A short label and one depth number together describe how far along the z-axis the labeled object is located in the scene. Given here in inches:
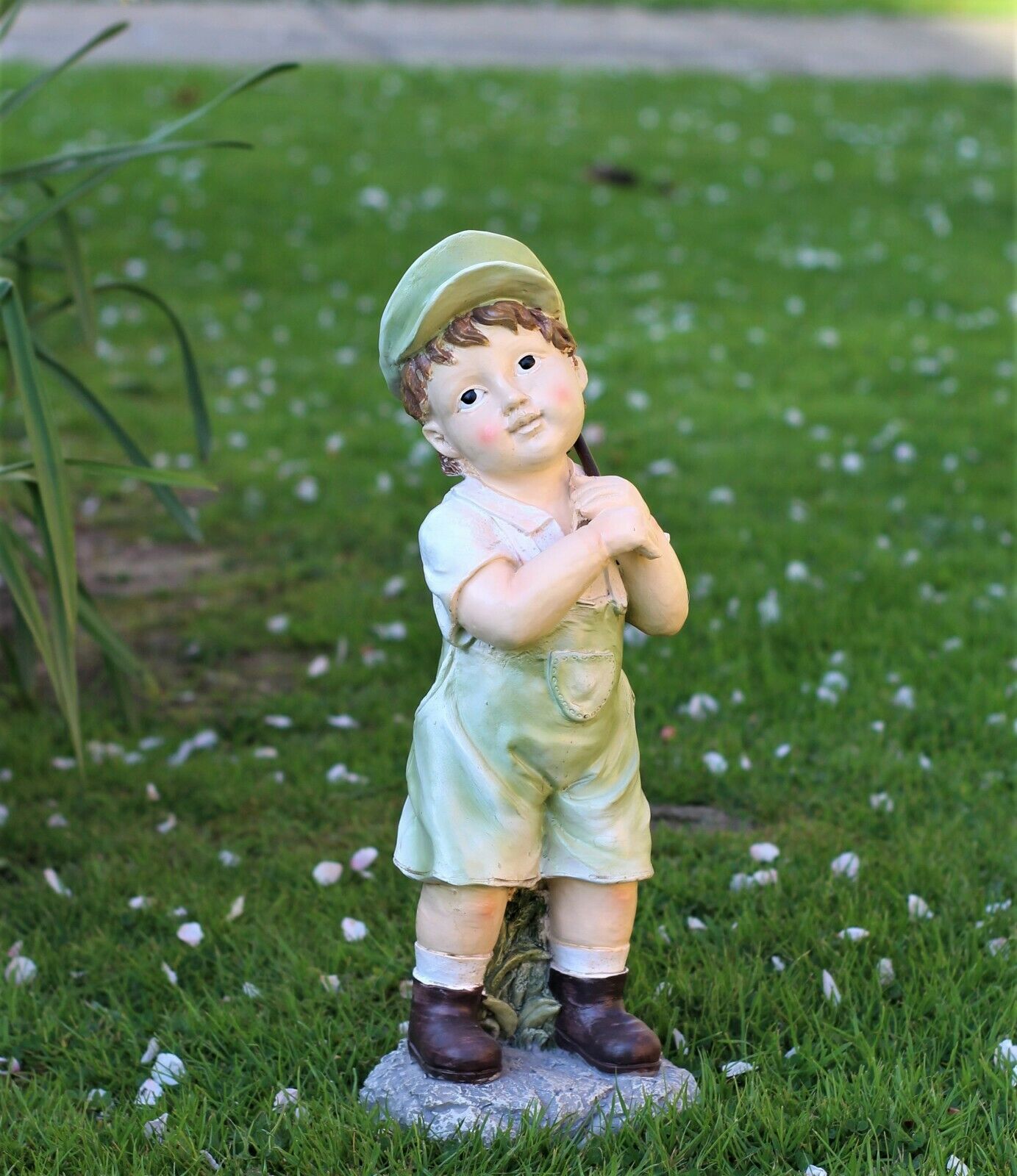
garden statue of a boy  84.3
